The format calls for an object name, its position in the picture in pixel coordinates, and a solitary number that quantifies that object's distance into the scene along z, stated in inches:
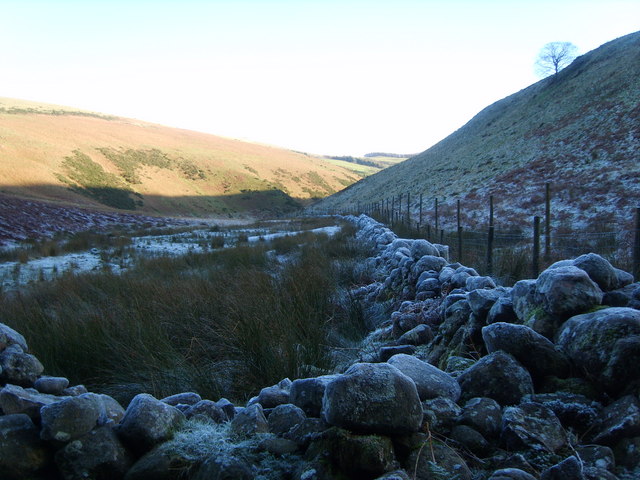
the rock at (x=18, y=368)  96.3
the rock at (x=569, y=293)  85.6
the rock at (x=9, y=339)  108.4
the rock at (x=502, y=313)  102.4
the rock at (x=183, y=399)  85.3
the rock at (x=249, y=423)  66.9
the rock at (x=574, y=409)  65.0
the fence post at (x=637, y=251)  183.8
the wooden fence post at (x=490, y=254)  236.2
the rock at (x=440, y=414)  63.6
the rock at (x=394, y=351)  113.3
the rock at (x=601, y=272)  96.3
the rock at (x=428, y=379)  71.6
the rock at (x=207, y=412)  74.4
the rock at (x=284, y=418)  69.1
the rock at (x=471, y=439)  60.2
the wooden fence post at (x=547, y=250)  244.8
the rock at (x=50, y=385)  93.2
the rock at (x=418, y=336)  126.6
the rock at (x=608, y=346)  66.3
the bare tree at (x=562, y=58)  1622.8
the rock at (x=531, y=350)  76.6
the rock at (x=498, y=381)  71.1
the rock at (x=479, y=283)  129.6
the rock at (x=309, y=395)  72.5
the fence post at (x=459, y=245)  282.9
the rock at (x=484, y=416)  63.1
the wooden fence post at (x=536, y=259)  204.2
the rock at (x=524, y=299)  95.7
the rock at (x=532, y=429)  59.2
